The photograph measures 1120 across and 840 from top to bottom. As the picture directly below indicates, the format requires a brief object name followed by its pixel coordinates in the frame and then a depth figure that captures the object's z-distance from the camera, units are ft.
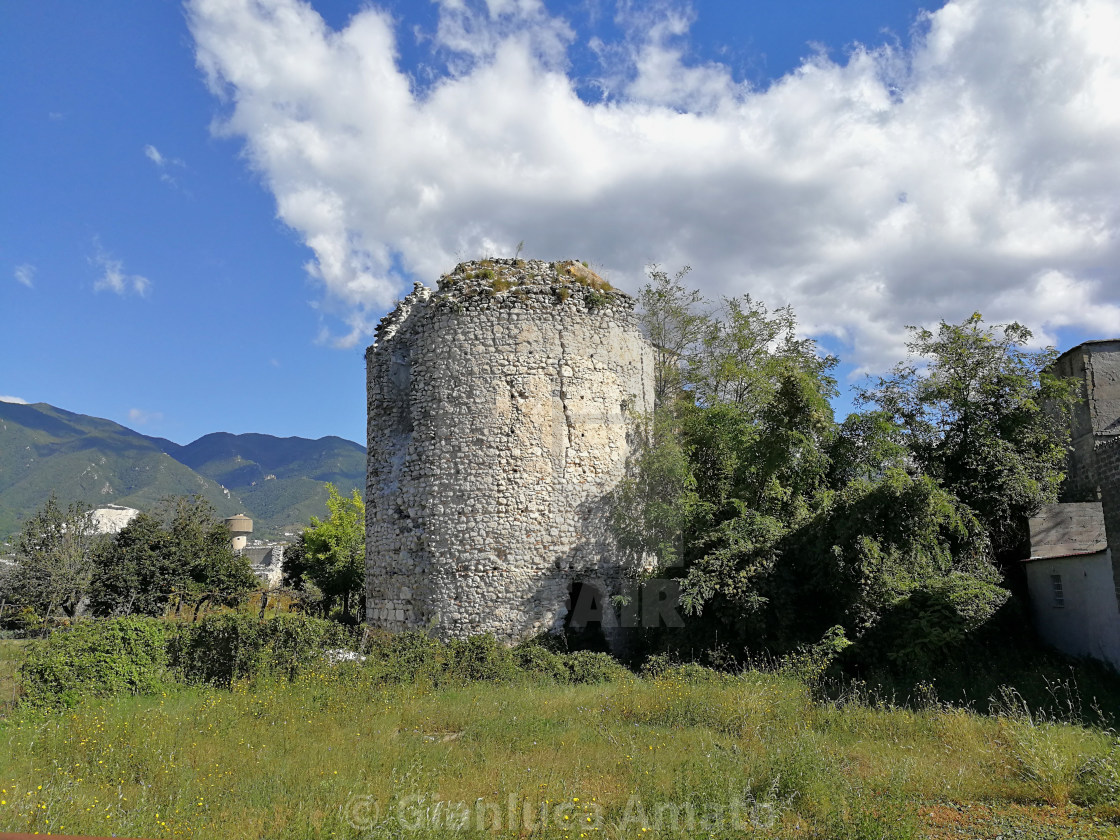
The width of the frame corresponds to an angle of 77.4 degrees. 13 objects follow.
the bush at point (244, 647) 41.45
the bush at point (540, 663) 43.47
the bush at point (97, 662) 36.60
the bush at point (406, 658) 41.68
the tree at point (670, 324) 67.00
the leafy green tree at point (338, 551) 90.79
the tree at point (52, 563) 86.02
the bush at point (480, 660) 43.60
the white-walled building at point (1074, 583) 38.88
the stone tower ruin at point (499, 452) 49.93
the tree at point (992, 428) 49.57
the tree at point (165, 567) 84.02
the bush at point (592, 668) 43.52
